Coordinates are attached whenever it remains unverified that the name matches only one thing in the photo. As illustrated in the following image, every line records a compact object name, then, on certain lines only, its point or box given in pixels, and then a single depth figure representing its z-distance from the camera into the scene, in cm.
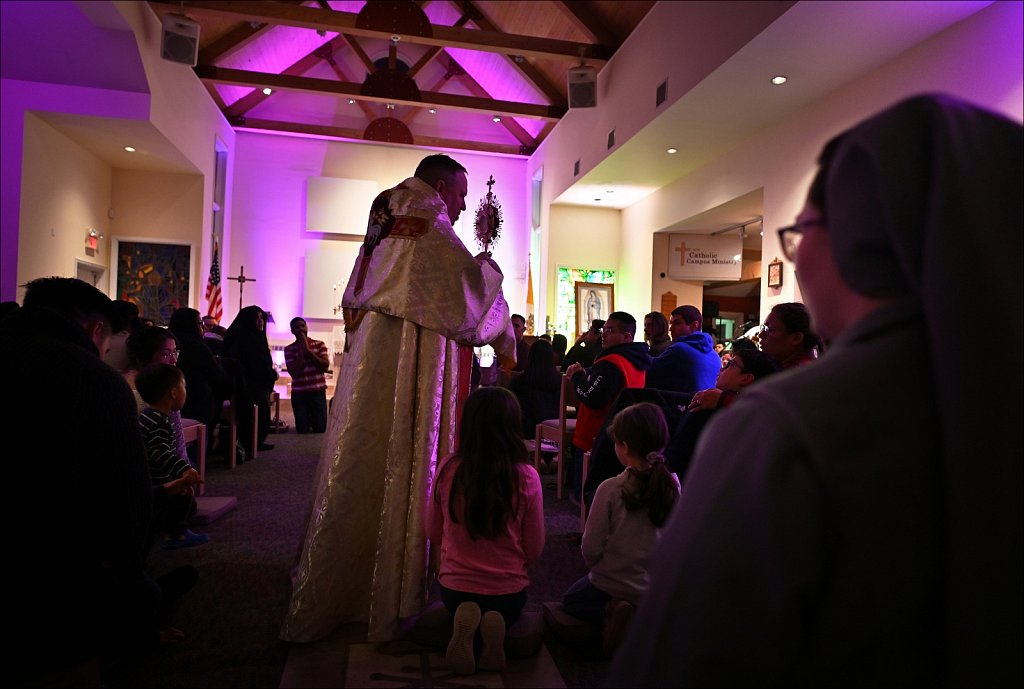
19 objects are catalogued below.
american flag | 1077
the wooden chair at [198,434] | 446
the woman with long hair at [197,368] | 528
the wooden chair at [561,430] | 488
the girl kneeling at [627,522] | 248
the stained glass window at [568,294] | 1193
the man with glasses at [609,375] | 411
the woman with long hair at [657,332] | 554
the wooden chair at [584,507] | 390
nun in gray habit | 60
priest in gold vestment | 252
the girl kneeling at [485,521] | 234
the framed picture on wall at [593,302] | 1187
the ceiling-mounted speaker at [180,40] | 805
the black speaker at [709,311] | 1273
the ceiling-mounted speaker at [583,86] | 922
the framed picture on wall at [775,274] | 680
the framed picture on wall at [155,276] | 1086
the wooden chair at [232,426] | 598
